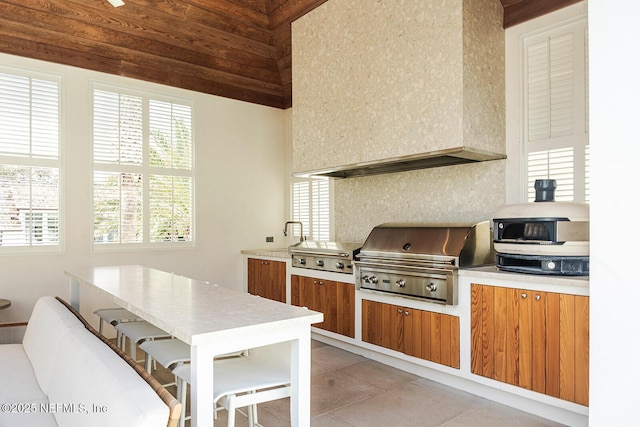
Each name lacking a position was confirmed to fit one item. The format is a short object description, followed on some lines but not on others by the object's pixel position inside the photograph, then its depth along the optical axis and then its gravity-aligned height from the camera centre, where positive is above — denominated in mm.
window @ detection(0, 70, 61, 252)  4004 +472
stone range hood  3164 +1031
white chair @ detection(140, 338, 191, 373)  2064 -706
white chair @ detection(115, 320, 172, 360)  2576 -742
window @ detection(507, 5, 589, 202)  3092 +810
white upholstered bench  1249 -614
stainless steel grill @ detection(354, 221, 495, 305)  3125 -363
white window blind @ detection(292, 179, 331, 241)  5230 +45
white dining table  1485 -426
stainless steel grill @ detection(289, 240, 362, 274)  4031 -442
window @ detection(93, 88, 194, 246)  4512 +460
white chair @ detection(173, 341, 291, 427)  1687 -695
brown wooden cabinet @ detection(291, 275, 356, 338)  3982 -883
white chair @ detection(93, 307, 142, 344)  3023 -758
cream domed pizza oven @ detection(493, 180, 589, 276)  2586 -161
